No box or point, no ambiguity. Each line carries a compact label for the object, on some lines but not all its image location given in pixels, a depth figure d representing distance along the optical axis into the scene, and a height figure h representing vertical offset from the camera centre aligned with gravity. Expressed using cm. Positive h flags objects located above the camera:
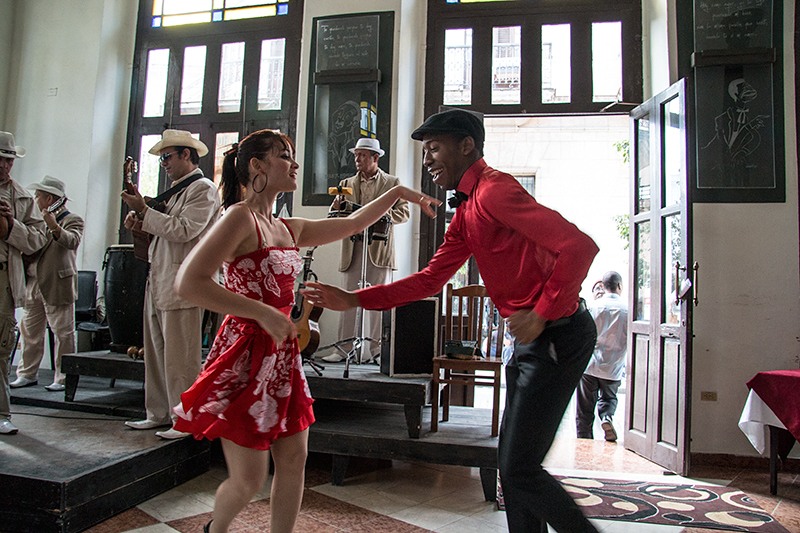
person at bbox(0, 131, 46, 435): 318 +32
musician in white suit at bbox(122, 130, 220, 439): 330 +20
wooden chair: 350 -27
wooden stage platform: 257 -79
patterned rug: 307 -108
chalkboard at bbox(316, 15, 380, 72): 561 +278
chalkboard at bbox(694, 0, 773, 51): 465 +258
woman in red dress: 165 -16
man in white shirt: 515 -45
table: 370 -58
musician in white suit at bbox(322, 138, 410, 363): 468 +55
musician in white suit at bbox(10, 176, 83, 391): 461 +15
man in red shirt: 158 +2
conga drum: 443 +5
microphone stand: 407 +3
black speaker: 377 -15
